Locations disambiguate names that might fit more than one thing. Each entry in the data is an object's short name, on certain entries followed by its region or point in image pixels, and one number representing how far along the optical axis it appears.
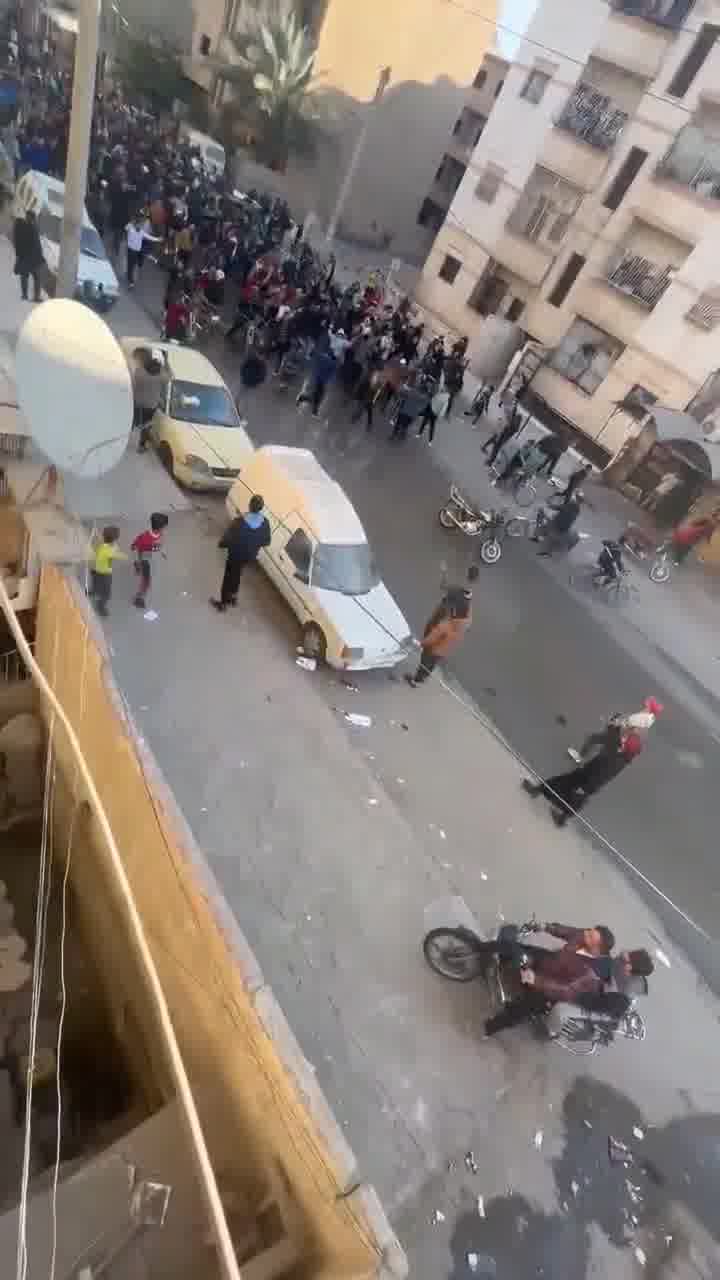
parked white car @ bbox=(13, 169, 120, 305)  12.55
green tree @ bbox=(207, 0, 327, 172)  22.14
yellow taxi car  10.16
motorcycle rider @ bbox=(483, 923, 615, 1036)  5.39
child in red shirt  7.62
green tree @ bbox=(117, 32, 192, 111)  27.12
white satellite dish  5.90
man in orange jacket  8.20
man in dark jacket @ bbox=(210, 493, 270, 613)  7.93
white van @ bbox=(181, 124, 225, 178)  23.69
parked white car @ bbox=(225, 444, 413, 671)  8.33
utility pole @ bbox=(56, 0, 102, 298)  7.04
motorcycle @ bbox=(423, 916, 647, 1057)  5.63
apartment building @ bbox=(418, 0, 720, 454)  16.34
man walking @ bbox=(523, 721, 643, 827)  7.35
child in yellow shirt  6.86
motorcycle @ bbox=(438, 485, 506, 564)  11.99
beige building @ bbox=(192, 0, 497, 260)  24.31
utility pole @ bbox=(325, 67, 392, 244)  19.50
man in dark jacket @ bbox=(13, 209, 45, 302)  11.06
